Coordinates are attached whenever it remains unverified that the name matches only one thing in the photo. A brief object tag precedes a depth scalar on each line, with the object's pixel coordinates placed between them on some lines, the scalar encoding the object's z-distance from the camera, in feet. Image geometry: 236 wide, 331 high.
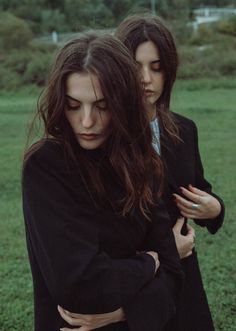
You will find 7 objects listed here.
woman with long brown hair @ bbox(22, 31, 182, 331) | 2.96
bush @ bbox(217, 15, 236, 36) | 57.52
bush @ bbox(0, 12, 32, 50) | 53.16
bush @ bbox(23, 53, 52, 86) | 45.78
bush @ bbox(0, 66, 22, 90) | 43.63
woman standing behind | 4.15
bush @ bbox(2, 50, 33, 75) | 48.49
